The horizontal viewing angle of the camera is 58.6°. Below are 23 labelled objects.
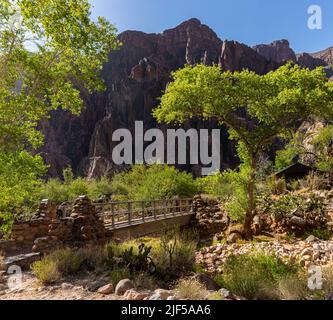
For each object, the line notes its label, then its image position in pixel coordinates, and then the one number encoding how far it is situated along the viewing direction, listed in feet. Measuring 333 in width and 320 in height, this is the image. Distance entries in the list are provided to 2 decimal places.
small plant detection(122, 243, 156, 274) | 24.90
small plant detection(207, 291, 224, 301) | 17.37
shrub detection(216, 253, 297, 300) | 20.48
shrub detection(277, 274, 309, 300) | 18.82
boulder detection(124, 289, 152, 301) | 17.50
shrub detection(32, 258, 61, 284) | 22.19
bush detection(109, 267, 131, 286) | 21.95
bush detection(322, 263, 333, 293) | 19.98
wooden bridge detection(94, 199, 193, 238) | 46.94
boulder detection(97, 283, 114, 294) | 19.53
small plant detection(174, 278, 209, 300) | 18.10
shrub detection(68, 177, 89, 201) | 110.52
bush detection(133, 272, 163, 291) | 21.00
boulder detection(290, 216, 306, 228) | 52.85
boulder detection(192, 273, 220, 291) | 22.13
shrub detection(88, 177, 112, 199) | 120.57
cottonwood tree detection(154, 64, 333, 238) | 47.75
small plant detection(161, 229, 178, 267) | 27.23
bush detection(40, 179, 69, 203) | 111.97
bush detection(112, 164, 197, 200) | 96.94
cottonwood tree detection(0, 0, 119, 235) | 26.91
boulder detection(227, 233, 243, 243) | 51.08
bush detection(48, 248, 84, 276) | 24.67
